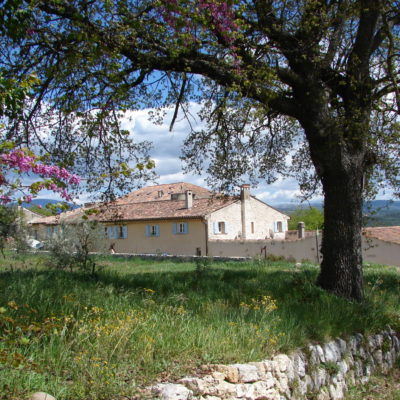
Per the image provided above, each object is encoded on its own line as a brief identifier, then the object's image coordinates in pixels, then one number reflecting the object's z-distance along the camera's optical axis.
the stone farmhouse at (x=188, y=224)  38.25
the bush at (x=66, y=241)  16.54
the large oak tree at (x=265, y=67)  7.73
